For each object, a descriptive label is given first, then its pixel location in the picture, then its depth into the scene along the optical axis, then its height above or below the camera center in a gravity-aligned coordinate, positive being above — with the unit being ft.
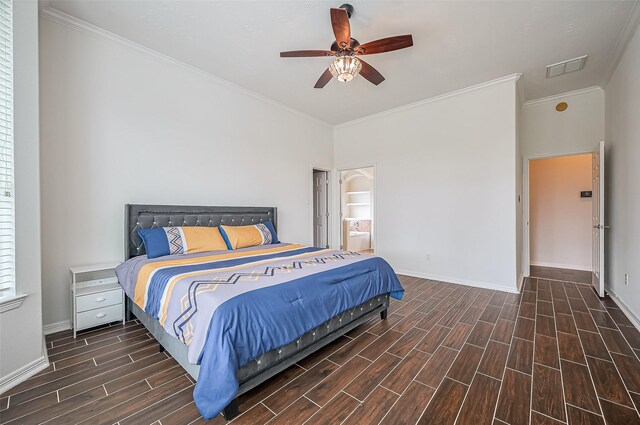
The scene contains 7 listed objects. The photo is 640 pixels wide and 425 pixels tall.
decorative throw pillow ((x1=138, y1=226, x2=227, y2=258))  9.54 -1.11
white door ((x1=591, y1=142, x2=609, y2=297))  11.72 -0.47
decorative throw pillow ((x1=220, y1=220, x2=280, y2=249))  11.54 -1.13
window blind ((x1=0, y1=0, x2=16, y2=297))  6.18 +1.35
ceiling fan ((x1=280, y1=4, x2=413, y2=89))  7.82 +5.07
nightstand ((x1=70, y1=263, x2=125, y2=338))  8.36 -2.85
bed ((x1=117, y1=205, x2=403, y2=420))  4.88 -2.20
